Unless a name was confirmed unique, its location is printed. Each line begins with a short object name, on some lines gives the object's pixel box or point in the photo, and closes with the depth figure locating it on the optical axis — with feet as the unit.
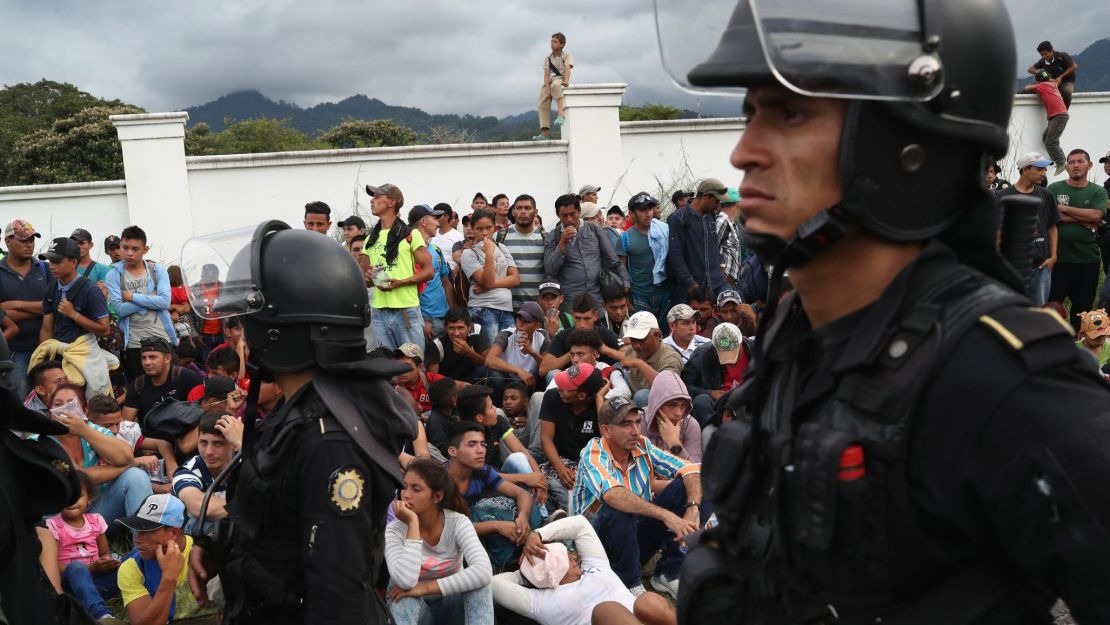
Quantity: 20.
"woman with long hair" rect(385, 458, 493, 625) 18.57
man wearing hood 24.20
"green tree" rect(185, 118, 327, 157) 111.02
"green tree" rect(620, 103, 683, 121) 113.37
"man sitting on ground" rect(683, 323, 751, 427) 26.96
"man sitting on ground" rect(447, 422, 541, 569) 21.52
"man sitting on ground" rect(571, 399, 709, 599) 21.53
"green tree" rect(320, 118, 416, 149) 130.11
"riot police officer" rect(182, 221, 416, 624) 9.33
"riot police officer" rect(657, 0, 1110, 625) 4.46
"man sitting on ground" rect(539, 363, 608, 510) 25.39
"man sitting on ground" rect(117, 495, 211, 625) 18.30
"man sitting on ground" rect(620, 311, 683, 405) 27.09
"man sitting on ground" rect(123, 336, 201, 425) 27.22
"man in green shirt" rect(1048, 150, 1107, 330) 36.83
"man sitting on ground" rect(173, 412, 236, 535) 20.48
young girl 19.53
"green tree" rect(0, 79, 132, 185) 112.88
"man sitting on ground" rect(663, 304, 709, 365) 29.32
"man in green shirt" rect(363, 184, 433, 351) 29.81
